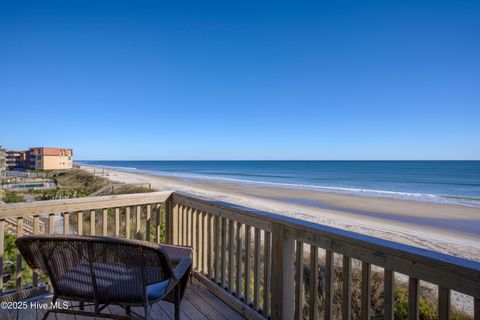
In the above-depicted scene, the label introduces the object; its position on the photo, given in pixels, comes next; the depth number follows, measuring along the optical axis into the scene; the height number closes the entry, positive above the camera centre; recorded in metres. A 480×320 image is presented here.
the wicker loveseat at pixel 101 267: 1.38 -0.58
